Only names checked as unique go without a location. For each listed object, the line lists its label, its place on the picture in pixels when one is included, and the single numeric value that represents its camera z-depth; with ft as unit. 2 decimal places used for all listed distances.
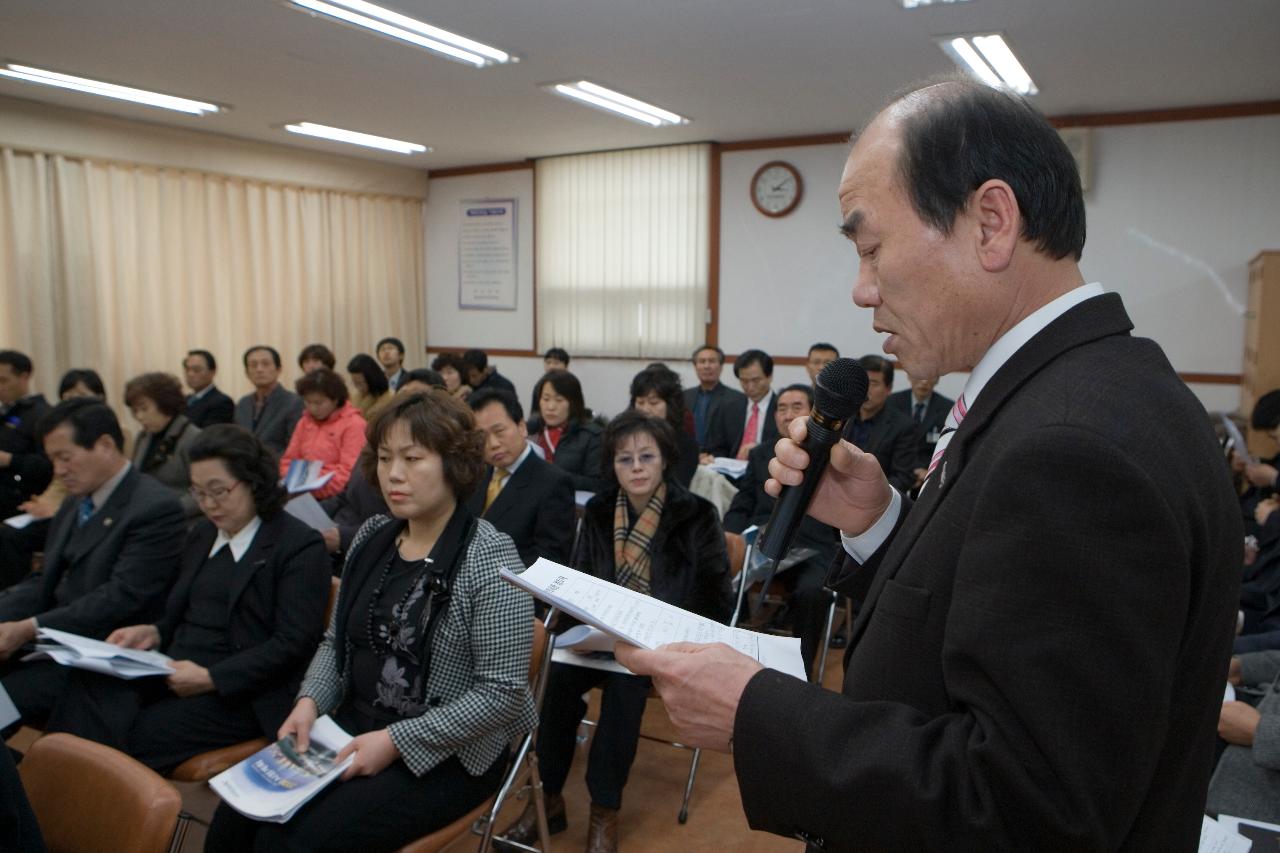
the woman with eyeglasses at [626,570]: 9.13
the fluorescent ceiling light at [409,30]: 14.47
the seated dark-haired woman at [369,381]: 21.57
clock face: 25.34
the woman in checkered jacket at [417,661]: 6.29
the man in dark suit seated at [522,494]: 11.12
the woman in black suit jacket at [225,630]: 7.86
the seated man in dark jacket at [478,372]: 24.92
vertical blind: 26.99
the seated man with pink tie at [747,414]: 20.33
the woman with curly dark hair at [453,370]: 23.82
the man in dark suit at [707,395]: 21.21
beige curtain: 22.50
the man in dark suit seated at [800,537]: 12.43
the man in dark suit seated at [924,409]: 18.83
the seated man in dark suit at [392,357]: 27.91
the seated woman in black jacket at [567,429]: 15.98
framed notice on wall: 30.76
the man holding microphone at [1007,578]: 2.22
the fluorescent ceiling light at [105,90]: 18.81
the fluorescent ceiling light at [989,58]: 15.87
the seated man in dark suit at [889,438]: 16.01
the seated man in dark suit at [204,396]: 20.40
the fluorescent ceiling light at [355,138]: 24.43
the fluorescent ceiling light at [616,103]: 19.76
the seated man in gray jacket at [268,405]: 20.29
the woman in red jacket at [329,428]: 17.20
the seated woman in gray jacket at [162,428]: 15.46
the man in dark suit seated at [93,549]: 8.95
